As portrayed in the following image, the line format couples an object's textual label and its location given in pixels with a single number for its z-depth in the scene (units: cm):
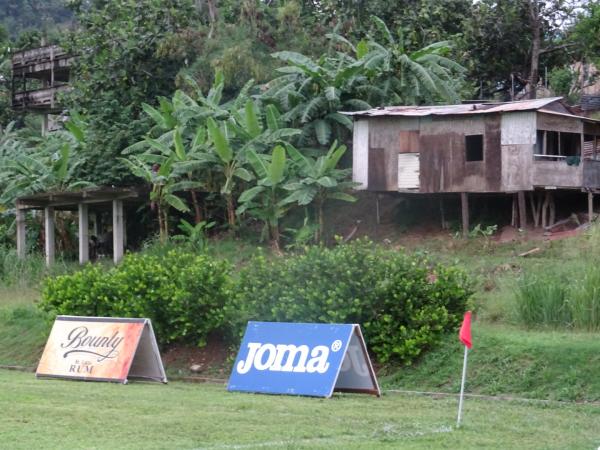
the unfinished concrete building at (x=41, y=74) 5034
